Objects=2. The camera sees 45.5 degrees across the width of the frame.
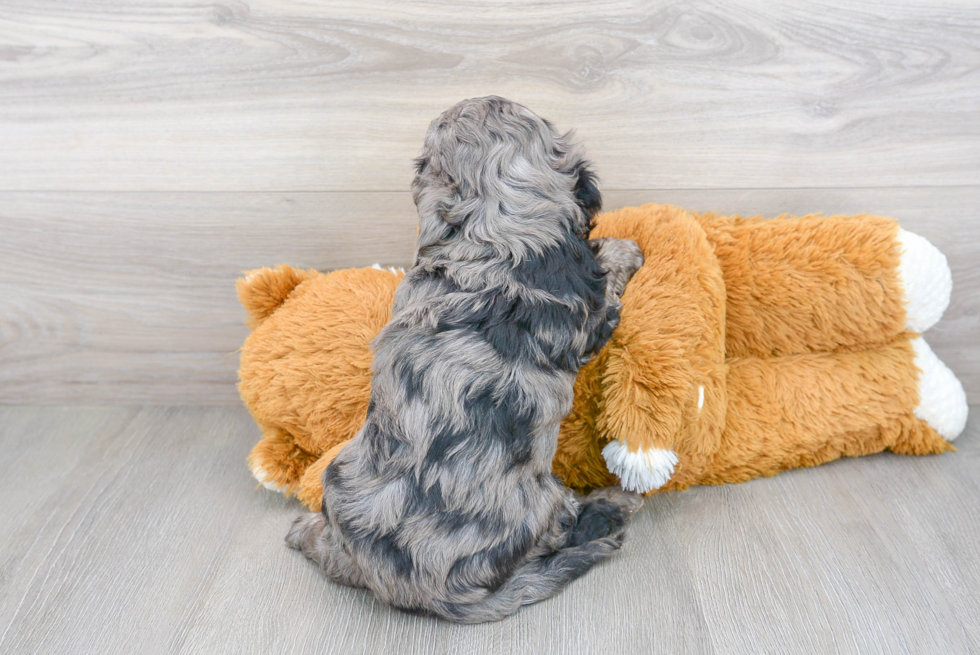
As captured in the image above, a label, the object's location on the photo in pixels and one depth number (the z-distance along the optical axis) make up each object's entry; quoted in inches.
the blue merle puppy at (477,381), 25.9
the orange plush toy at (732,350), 29.6
